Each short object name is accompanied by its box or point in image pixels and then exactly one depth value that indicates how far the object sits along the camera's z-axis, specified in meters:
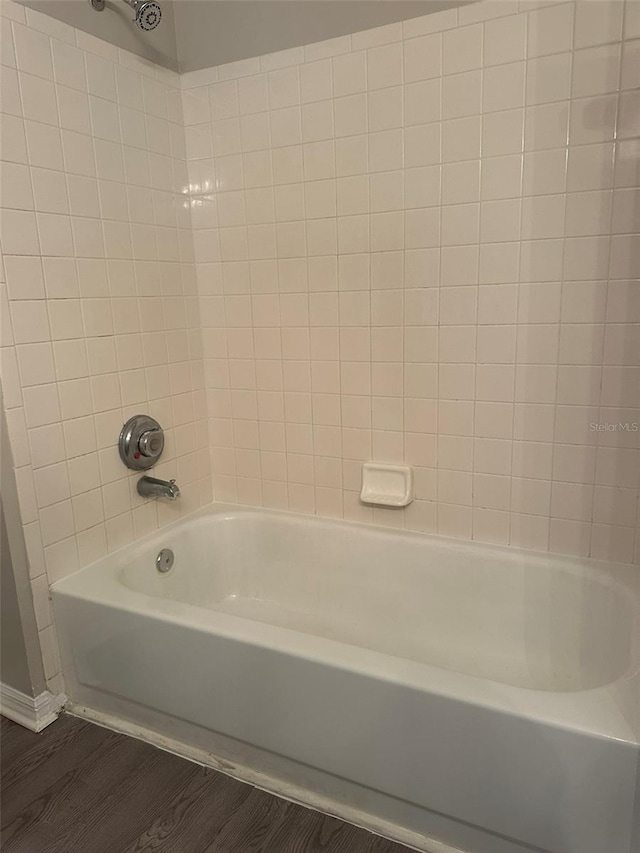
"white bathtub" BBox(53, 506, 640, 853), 1.18
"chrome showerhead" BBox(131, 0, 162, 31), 1.66
